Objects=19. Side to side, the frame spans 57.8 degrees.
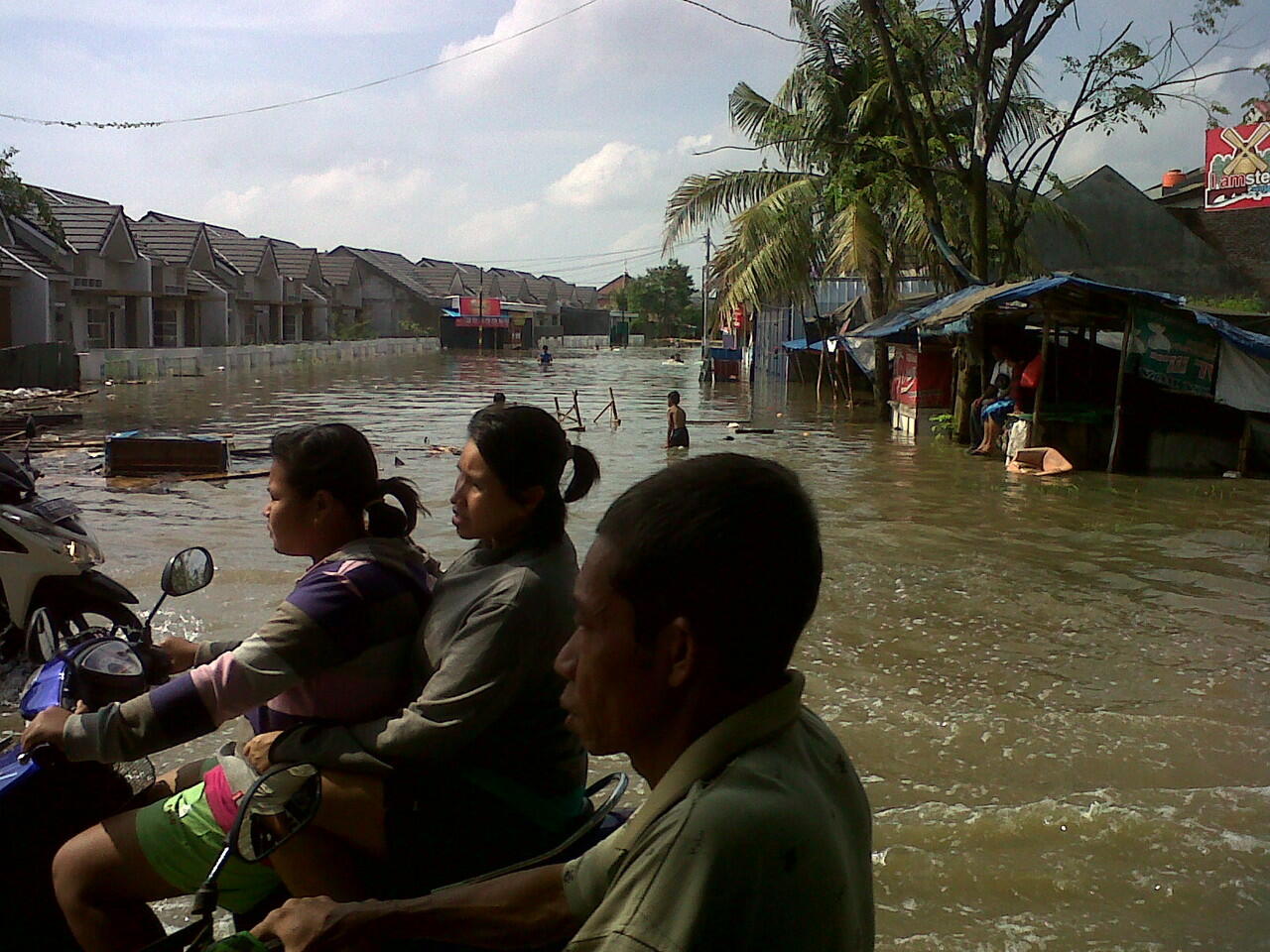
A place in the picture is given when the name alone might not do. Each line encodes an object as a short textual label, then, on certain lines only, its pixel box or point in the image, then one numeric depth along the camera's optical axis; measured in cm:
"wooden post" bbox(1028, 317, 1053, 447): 1480
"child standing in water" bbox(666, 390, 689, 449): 1769
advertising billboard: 2306
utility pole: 5534
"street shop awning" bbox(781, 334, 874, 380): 2580
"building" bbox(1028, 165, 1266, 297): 2619
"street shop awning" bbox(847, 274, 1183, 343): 1374
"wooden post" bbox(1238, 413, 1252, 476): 1462
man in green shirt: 119
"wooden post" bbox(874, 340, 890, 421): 2481
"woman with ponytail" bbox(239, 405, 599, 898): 223
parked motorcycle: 488
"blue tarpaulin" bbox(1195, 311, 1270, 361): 1375
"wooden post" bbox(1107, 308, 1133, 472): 1444
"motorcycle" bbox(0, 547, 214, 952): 245
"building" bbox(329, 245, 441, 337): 7325
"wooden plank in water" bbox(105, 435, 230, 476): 1327
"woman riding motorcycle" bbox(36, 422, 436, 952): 226
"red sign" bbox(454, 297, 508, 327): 7688
